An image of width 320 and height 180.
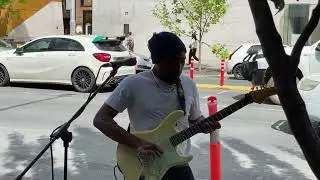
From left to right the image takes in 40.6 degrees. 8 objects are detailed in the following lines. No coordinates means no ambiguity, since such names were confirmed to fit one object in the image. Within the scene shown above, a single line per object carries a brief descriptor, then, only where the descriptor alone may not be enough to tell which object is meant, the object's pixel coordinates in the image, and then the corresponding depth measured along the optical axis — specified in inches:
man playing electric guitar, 97.7
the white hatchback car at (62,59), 441.9
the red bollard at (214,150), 147.6
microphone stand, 101.6
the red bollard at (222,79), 516.0
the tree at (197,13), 712.5
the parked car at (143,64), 495.1
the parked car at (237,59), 629.4
